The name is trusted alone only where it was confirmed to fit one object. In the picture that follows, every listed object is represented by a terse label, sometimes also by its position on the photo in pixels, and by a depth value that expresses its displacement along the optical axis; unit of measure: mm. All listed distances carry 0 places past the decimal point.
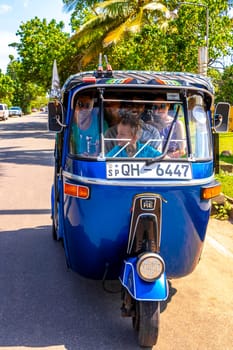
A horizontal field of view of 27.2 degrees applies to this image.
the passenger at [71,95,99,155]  4594
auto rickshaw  4262
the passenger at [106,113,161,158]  4527
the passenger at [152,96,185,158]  4602
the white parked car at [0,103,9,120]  52541
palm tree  23422
